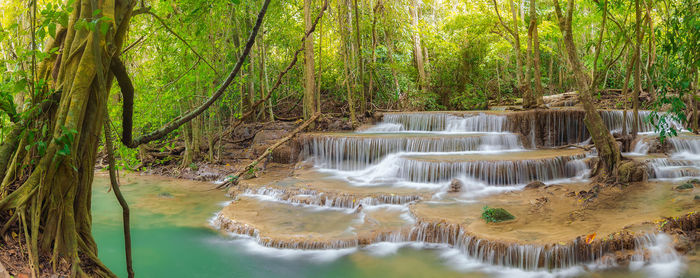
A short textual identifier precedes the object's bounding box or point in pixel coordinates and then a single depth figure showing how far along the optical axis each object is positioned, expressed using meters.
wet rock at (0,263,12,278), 2.23
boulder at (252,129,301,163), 11.89
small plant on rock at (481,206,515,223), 6.25
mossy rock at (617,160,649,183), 7.63
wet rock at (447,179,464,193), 8.28
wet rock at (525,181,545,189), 8.09
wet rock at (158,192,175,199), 9.41
